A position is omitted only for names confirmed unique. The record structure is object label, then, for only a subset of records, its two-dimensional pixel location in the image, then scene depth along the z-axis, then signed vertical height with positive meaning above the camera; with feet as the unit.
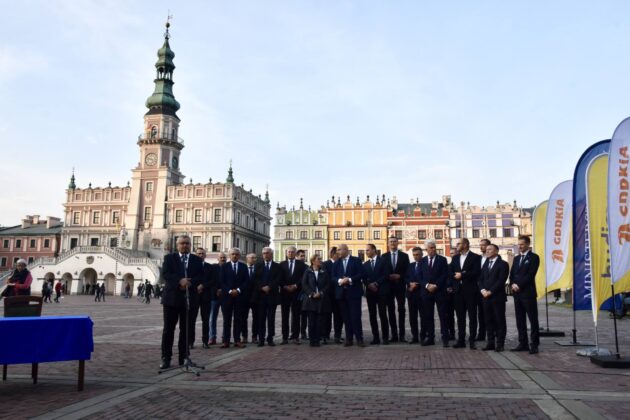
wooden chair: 23.31 -2.01
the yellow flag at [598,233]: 28.35 +2.38
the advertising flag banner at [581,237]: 32.76 +2.53
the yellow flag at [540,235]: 42.96 +3.40
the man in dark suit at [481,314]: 34.42 -3.05
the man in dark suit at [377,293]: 35.42 -1.62
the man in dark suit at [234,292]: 34.86 -1.71
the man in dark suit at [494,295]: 31.04 -1.43
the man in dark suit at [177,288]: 25.45 -1.14
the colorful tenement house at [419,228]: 223.30 +19.50
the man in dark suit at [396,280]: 36.01 -0.70
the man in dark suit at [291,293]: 36.93 -1.83
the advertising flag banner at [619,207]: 26.09 +3.55
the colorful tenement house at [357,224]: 227.81 +20.95
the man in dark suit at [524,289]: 31.04 -1.00
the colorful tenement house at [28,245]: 252.83 +9.46
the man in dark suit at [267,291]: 35.32 -1.66
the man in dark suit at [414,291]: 35.27 -1.45
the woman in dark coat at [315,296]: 34.47 -1.86
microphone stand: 24.41 -4.99
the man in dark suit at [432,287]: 33.76 -1.07
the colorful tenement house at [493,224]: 220.43 +21.49
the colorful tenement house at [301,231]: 232.94 +17.65
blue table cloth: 19.81 -3.06
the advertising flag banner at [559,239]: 39.34 +2.76
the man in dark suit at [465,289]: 32.91 -1.15
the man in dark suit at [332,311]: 36.11 -3.14
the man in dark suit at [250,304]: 36.19 -2.62
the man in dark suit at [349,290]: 34.53 -1.44
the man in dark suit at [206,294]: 34.42 -1.96
